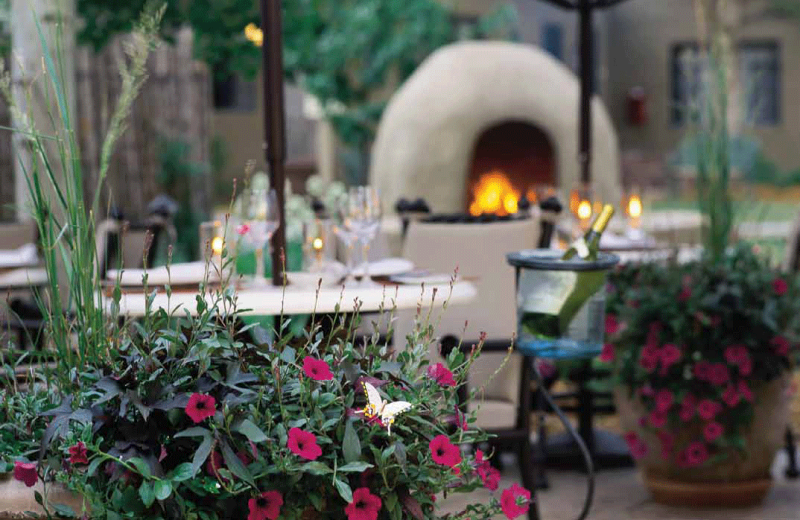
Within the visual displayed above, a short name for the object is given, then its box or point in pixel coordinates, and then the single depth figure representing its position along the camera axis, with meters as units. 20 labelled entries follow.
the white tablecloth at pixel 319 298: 2.86
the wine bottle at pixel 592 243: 2.95
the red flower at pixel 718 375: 3.85
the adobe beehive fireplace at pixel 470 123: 8.77
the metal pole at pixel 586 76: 4.80
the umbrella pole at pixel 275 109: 3.21
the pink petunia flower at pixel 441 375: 1.96
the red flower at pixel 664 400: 3.89
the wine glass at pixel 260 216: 3.32
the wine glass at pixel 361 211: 3.38
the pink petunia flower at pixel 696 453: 3.89
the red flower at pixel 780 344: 3.85
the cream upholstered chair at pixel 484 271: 3.58
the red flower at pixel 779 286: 3.91
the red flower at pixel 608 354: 4.06
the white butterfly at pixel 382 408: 1.83
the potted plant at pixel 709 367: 3.87
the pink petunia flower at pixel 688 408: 3.87
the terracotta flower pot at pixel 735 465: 3.95
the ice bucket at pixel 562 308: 2.85
